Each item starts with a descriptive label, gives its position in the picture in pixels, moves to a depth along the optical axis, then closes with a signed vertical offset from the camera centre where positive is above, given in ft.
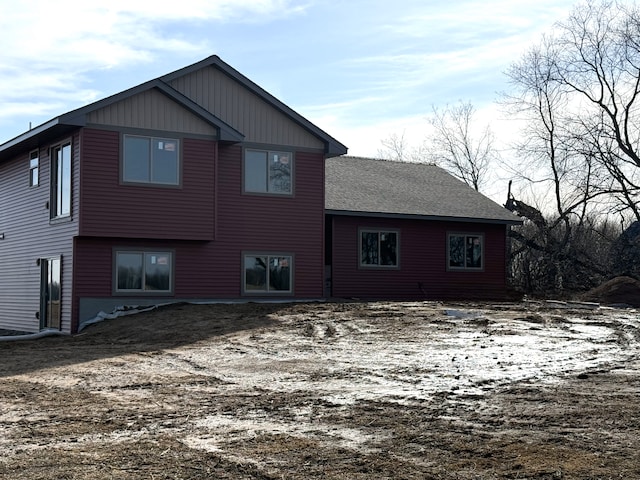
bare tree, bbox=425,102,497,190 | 184.85 +21.71
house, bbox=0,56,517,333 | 71.41 +4.82
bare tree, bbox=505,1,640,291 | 116.26 +8.73
